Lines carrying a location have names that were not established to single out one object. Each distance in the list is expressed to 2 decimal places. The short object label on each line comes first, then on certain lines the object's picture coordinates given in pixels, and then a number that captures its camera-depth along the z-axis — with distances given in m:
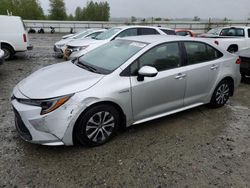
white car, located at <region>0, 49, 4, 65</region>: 6.31
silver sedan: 2.60
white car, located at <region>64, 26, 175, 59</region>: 7.42
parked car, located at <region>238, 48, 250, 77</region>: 6.10
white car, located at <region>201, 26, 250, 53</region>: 9.44
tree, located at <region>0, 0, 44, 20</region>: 47.60
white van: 8.41
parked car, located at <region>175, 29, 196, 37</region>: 11.56
